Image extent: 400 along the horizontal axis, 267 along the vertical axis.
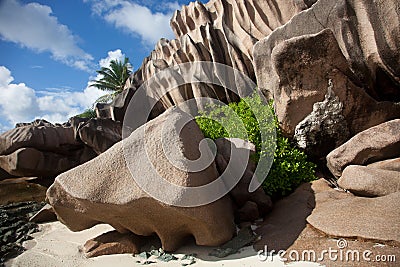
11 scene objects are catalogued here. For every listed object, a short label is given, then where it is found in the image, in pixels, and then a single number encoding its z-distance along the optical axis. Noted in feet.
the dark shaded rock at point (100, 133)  34.94
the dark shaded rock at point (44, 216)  18.92
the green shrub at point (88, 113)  86.89
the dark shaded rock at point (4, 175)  39.96
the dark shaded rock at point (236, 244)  10.39
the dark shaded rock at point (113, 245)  11.81
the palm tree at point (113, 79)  80.12
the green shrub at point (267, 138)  14.24
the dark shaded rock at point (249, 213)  12.47
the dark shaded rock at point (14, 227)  13.92
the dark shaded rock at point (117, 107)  40.70
